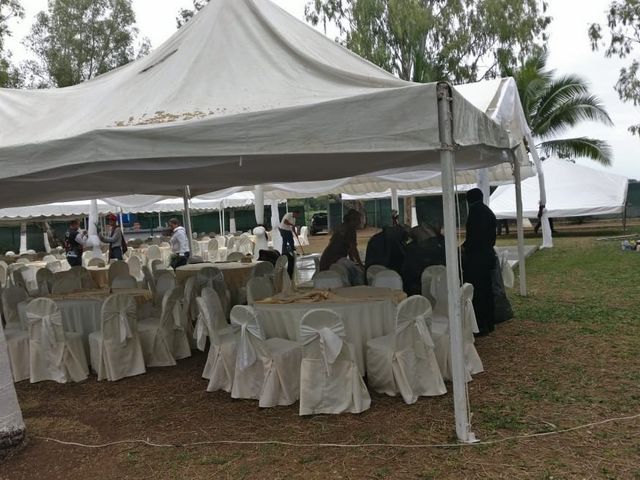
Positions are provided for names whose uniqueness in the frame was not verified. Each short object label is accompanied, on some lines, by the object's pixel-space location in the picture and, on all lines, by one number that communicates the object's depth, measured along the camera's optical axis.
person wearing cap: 12.29
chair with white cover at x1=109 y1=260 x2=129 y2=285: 9.45
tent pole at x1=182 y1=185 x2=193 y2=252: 11.05
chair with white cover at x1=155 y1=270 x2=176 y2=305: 7.27
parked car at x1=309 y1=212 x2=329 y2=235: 35.41
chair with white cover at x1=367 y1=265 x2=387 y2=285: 7.00
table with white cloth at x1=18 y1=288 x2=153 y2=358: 6.32
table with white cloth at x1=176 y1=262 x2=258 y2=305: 8.94
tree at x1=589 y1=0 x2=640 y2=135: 18.73
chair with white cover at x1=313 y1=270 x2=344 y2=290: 6.49
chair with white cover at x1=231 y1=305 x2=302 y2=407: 4.68
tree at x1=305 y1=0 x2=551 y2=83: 21.92
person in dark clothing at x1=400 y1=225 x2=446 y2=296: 7.20
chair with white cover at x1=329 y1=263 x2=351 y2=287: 7.14
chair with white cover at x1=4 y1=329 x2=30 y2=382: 6.02
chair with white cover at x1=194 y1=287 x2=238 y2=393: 5.18
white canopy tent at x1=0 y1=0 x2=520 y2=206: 3.73
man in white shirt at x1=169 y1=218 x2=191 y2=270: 11.65
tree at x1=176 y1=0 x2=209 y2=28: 25.23
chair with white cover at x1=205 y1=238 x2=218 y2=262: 16.98
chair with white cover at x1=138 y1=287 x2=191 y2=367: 6.18
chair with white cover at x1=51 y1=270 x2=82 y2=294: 7.54
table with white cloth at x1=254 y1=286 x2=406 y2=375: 4.98
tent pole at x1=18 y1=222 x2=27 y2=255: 25.07
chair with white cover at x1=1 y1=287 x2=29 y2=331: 6.87
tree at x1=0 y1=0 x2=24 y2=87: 16.64
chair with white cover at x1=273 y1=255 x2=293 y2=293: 8.39
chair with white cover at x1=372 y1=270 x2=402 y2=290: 6.24
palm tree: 21.30
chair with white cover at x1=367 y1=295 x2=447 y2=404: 4.68
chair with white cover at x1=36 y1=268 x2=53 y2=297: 8.13
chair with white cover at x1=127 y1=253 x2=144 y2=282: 12.68
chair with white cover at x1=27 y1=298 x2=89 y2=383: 5.77
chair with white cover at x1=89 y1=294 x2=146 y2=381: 5.76
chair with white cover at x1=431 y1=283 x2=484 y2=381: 5.14
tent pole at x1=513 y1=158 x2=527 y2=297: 9.13
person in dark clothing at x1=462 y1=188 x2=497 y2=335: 6.63
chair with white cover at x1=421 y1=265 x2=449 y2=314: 5.91
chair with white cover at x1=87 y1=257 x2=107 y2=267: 11.25
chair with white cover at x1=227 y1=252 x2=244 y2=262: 11.35
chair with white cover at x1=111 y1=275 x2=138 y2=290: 7.48
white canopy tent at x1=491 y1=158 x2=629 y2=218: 21.84
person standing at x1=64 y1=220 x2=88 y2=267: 12.59
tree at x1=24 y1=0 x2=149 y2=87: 26.75
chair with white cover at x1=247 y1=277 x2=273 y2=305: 6.17
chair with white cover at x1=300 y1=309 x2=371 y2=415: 4.49
